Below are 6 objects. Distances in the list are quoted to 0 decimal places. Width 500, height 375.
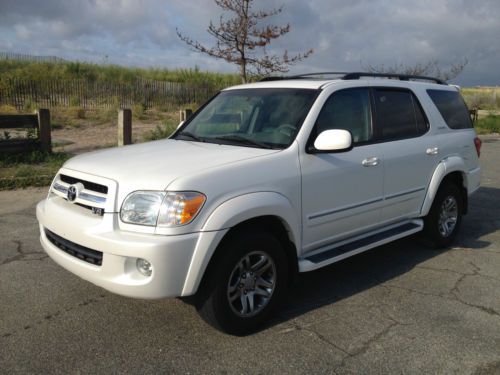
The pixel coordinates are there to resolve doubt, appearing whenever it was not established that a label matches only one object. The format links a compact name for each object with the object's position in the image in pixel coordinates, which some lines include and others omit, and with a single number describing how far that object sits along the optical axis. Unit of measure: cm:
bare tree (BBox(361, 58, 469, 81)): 2100
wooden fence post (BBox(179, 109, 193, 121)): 1052
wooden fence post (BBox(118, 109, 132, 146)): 974
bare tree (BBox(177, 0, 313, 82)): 1046
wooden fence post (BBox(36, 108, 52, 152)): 971
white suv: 314
